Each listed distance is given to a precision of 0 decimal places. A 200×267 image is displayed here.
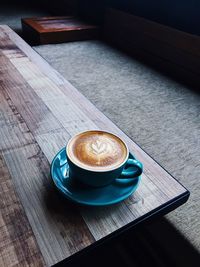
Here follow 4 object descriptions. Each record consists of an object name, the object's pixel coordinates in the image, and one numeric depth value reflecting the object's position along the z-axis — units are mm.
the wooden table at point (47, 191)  477
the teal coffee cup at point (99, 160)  516
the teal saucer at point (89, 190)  542
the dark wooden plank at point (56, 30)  2299
